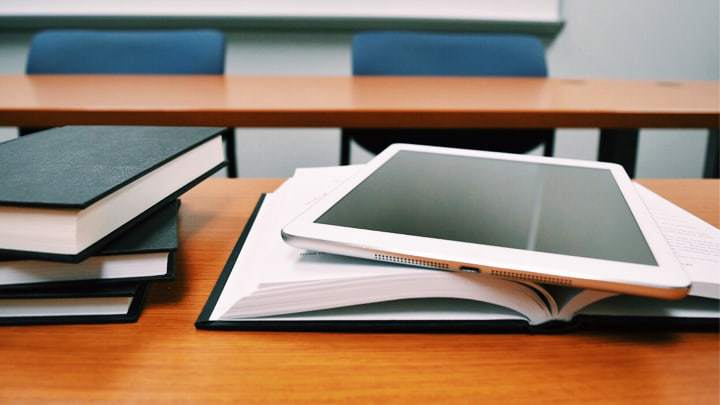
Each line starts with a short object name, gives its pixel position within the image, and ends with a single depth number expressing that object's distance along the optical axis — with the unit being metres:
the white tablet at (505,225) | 0.29
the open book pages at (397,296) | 0.31
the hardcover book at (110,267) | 0.33
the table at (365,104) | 0.84
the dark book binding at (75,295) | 0.33
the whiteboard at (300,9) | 1.97
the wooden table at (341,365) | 0.27
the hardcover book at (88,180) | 0.30
